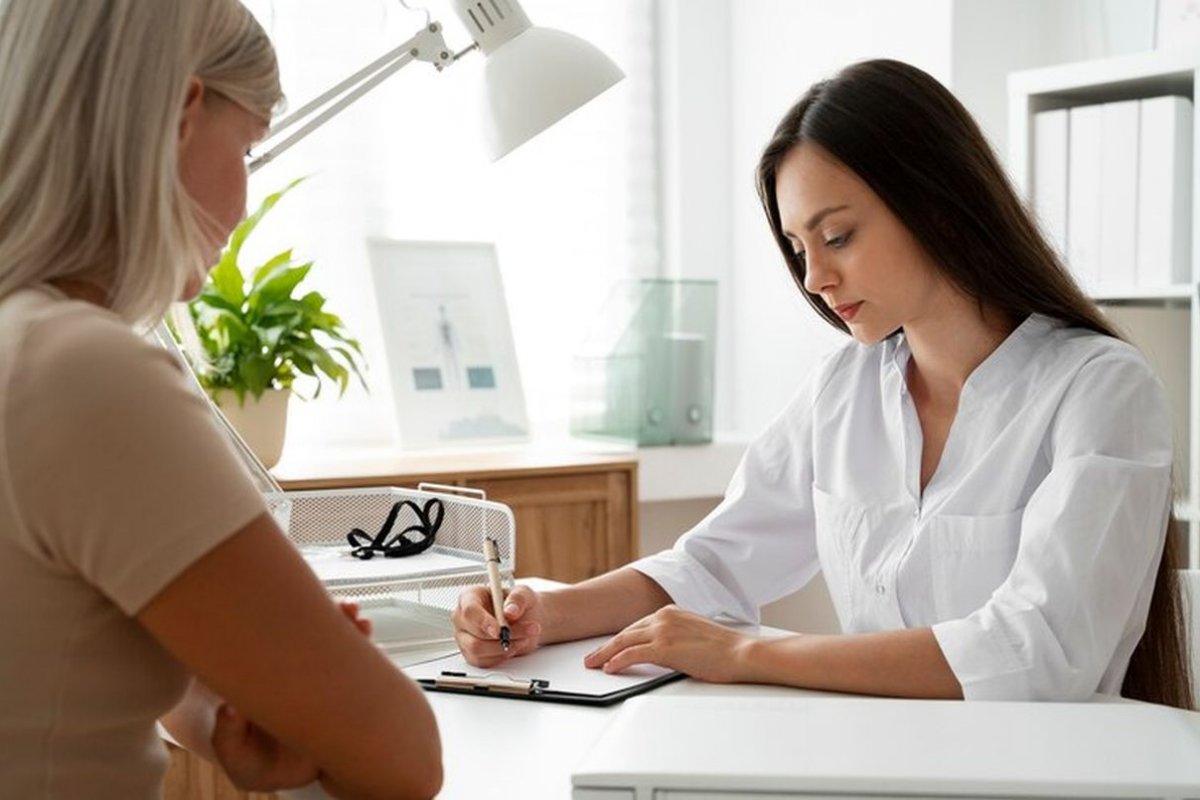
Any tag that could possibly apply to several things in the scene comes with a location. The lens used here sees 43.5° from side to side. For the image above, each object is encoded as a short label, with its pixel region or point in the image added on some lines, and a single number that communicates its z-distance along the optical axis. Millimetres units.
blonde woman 821
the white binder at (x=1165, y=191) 2627
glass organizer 3322
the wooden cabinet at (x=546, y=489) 2811
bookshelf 2632
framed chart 3270
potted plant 2744
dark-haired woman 1400
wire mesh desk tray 1559
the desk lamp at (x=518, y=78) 1658
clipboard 1372
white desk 1125
